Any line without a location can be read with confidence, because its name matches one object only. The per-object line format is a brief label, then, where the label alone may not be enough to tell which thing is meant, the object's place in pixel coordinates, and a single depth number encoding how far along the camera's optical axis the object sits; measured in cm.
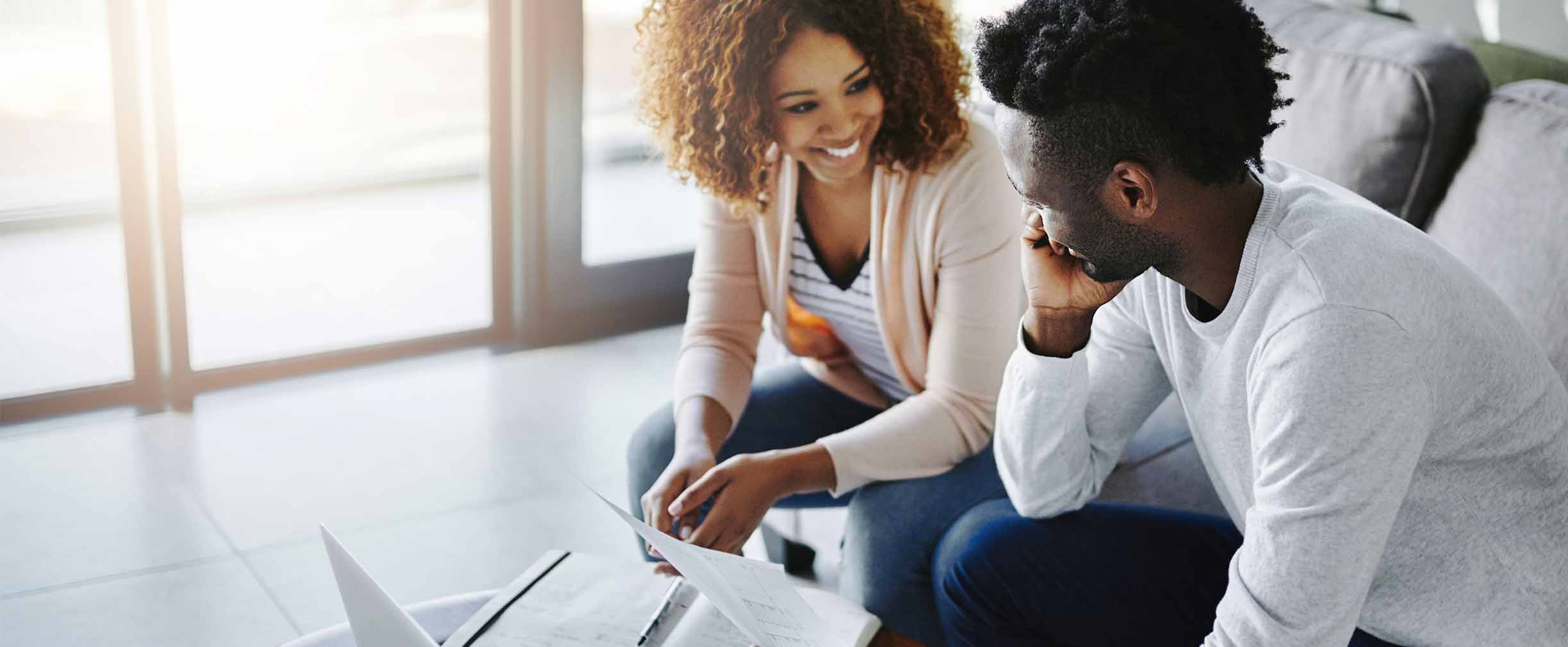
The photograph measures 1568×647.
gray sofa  148
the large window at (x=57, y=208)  258
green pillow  175
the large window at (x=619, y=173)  298
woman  152
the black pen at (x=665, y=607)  121
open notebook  119
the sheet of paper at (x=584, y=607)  120
